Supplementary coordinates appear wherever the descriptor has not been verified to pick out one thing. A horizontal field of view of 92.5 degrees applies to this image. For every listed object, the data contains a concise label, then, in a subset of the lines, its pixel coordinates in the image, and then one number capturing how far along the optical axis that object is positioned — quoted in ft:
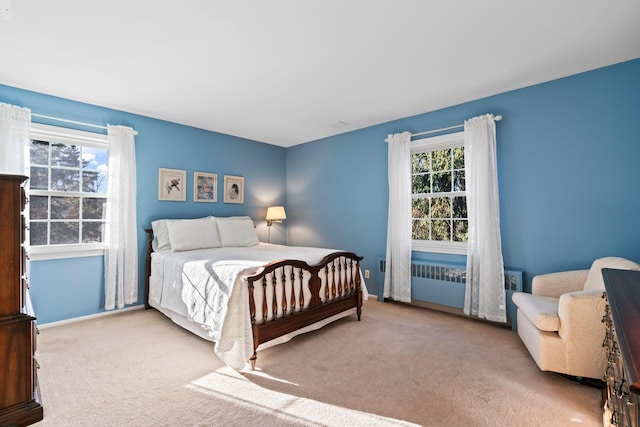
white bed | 7.73
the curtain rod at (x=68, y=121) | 10.41
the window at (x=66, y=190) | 10.54
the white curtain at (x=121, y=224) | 11.62
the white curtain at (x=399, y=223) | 12.66
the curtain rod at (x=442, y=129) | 10.54
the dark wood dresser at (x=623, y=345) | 2.37
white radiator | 10.33
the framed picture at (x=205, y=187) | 14.35
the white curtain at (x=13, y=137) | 9.57
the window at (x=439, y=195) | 12.05
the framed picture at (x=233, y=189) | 15.49
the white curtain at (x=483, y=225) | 10.43
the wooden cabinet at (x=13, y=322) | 5.05
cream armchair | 6.61
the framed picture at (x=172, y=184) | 13.19
